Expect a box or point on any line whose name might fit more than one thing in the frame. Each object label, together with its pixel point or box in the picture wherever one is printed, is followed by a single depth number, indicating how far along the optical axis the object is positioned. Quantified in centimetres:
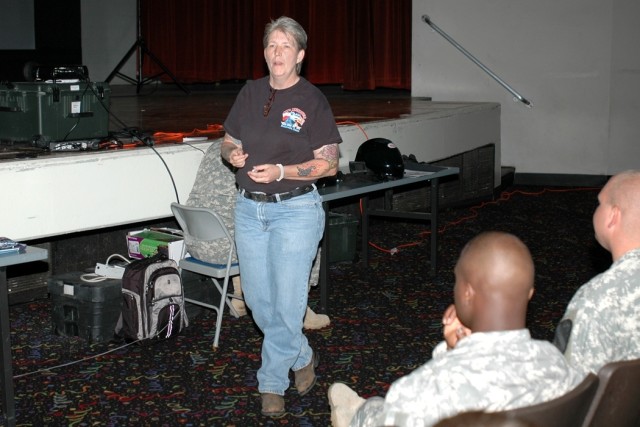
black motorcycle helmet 508
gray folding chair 401
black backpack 400
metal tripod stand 1062
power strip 432
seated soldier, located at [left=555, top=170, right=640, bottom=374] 203
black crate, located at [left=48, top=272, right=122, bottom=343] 413
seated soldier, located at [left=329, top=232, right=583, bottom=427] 167
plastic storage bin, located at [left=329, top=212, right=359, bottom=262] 554
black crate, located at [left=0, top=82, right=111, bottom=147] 451
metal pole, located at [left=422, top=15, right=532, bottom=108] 891
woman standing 315
